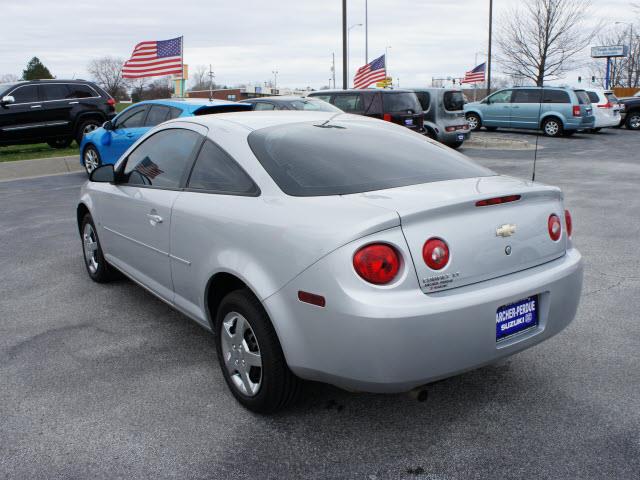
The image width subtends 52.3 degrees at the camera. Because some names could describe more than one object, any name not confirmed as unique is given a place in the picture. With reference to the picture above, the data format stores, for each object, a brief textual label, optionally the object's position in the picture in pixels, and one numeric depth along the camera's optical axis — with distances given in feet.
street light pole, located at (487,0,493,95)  131.23
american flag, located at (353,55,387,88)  85.46
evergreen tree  287.28
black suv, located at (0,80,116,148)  55.36
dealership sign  192.85
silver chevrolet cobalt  9.16
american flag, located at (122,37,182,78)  63.46
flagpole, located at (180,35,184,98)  62.95
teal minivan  74.74
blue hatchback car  31.94
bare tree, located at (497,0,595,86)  131.85
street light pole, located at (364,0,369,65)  181.97
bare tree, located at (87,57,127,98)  281.74
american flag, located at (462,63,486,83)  127.65
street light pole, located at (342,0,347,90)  74.18
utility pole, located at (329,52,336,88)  236.73
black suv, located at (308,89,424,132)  51.37
